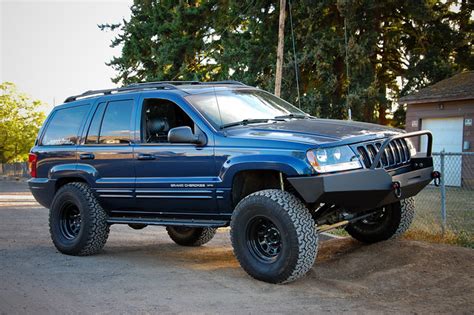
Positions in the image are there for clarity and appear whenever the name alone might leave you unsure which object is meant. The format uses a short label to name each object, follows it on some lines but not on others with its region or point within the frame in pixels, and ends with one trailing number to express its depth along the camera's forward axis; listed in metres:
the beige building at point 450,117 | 20.00
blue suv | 6.05
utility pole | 20.69
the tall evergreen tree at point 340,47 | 24.83
